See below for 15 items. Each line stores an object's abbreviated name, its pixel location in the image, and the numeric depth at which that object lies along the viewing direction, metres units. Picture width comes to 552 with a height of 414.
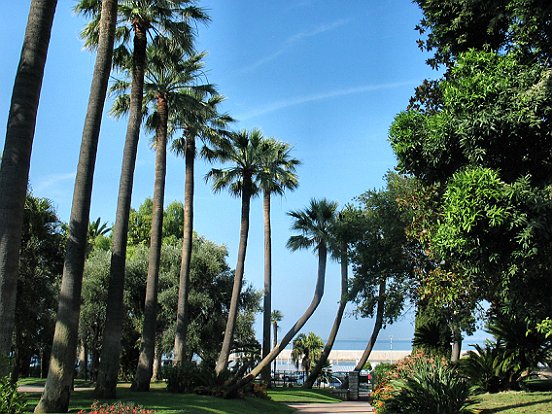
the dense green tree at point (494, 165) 9.15
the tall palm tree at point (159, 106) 20.88
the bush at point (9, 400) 7.94
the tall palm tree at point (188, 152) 25.95
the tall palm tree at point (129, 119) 17.16
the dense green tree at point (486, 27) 10.20
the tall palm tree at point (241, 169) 30.31
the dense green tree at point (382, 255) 26.97
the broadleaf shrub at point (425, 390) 12.81
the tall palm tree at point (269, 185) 32.06
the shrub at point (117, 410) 9.96
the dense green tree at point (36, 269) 21.20
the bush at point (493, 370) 17.00
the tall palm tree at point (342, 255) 31.32
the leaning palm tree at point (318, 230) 34.72
